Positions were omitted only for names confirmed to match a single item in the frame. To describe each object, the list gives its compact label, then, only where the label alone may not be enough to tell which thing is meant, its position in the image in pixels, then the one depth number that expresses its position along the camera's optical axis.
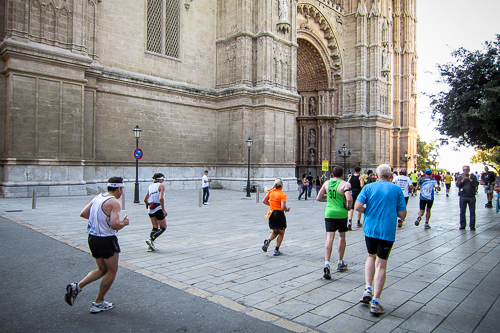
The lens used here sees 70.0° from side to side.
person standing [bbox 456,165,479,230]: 10.55
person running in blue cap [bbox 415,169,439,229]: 10.88
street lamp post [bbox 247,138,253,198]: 21.26
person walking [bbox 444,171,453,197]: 25.28
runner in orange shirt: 7.18
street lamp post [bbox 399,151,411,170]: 44.84
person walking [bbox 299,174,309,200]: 20.03
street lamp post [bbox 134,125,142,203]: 16.50
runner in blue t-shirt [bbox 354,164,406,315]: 4.56
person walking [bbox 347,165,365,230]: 11.00
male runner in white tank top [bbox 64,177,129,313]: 4.30
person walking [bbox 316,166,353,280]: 6.07
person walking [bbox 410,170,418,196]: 22.52
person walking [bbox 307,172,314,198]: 21.77
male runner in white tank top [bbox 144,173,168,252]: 7.72
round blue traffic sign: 17.19
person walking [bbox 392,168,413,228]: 11.71
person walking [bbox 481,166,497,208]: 17.04
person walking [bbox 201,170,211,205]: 16.77
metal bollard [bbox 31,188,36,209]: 13.11
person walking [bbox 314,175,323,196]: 21.70
